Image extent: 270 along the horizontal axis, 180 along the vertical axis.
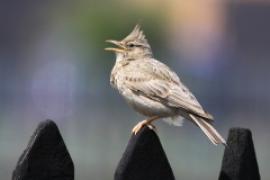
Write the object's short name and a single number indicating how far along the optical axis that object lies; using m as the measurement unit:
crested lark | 9.14
